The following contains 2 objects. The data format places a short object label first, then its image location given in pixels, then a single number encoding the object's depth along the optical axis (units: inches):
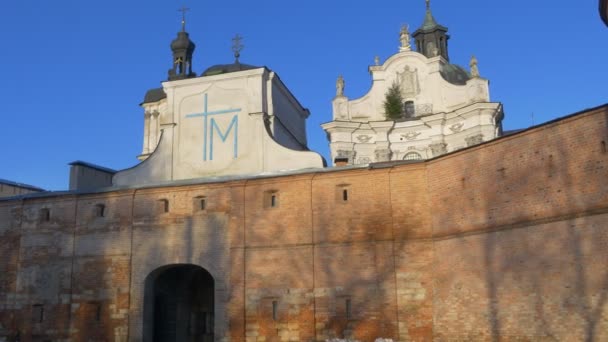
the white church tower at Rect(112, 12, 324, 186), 960.3
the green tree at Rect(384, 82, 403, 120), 1523.1
